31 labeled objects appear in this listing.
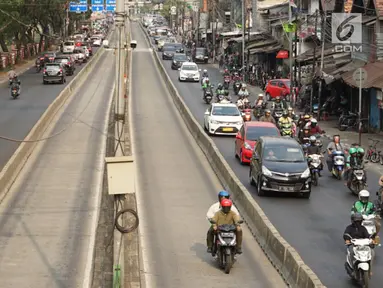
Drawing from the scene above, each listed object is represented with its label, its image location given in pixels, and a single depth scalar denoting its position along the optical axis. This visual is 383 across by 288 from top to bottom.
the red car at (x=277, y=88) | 52.44
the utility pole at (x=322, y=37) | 42.26
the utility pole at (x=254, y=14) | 88.56
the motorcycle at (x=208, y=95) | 52.06
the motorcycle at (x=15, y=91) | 52.41
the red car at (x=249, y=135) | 29.02
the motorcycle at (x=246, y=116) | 38.59
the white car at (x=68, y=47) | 88.53
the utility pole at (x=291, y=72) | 47.88
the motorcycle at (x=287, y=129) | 32.50
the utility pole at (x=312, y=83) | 45.25
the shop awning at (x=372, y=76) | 35.12
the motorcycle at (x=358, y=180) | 23.02
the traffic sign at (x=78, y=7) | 74.22
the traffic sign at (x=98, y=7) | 65.89
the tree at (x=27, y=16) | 65.80
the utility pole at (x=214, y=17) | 102.34
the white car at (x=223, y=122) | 37.41
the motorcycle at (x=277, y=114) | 38.92
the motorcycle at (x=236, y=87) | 58.68
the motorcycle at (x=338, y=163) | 26.12
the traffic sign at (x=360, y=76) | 28.19
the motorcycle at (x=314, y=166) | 25.41
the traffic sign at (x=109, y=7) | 64.57
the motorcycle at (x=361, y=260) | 13.82
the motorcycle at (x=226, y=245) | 15.27
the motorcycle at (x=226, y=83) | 58.62
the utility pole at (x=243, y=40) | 70.06
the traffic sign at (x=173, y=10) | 177.05
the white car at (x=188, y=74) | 67.75
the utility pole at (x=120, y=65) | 22.59
